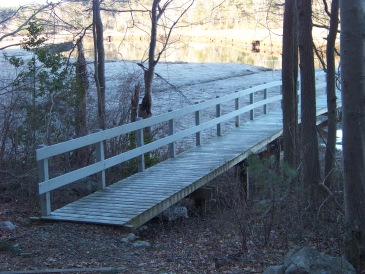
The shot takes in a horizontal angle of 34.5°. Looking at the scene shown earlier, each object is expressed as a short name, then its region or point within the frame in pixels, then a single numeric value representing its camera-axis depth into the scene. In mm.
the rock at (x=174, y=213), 10594
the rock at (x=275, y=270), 5596
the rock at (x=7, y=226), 8047
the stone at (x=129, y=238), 7819
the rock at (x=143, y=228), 9619
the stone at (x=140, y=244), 7823
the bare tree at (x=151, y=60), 14789
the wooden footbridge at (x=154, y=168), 8445
